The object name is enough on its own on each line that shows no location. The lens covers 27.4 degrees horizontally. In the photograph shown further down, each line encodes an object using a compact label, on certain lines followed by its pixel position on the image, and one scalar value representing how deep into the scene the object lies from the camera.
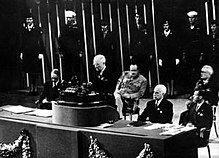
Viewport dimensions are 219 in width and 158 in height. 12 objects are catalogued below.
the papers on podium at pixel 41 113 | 6.40
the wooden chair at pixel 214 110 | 6.31
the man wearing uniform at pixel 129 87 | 7.13
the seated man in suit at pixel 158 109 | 6.78
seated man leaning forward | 8.48
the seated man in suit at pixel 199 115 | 6.13
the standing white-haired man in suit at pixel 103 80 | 7.58
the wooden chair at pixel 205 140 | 5.78
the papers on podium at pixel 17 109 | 6.72
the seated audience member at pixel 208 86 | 6.33
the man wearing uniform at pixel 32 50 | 9.06
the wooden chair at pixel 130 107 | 7.19
